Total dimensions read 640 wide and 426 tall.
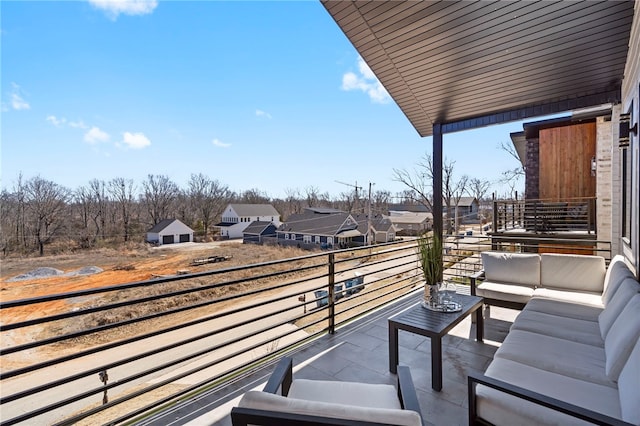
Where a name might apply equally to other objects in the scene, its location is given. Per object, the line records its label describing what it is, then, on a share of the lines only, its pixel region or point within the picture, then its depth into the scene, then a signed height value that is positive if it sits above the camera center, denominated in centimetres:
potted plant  275 -52
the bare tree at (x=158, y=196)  3155 +196
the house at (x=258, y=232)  2842 -186
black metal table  222 -90
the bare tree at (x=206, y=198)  3425 +186
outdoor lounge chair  88 -62
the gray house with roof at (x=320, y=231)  2375 -158
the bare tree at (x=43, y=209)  2297 +48
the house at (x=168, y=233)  2809 -180
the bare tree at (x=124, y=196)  2923 +184
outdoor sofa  129 -90
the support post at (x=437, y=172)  522 +69
